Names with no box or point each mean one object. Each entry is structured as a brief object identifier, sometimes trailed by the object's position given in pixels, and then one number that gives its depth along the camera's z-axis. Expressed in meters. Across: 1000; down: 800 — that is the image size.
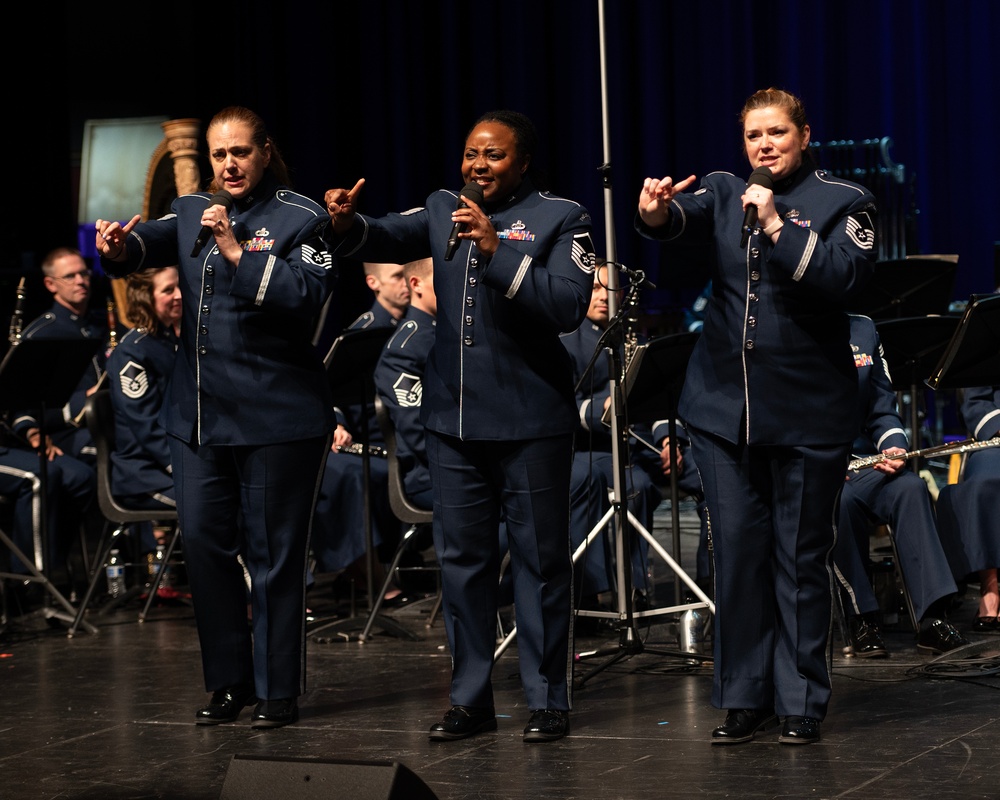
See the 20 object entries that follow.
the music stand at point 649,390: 9.20
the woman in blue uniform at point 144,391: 11.61
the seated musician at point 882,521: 9.59
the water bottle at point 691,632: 9.83
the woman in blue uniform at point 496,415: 7.43
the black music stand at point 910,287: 12.50
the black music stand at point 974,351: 8.77
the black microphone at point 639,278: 8.26
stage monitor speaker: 4.87
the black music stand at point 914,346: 10.34
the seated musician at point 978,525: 10.22
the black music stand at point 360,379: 10.78
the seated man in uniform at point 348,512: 11.88
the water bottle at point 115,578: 12.84
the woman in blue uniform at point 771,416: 7.19
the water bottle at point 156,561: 12.28
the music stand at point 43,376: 11.29
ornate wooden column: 17.62
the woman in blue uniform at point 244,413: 7.89
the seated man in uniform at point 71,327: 13.80
